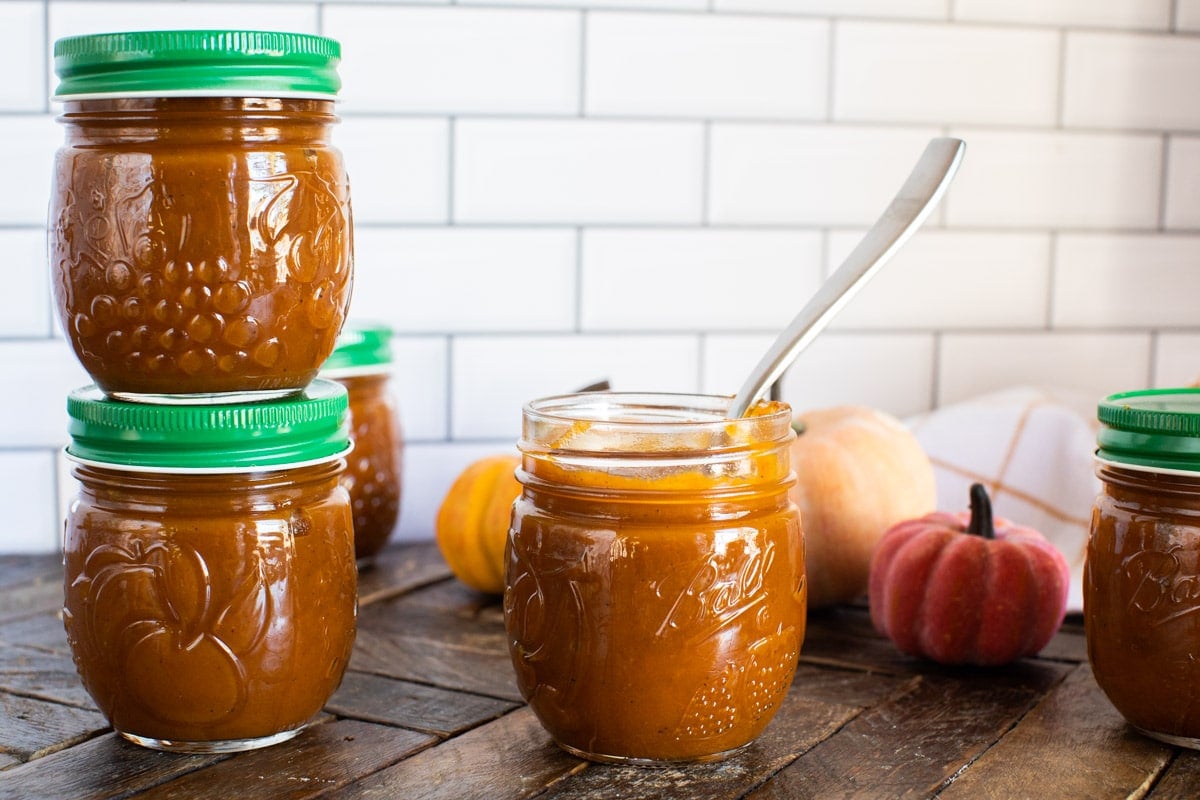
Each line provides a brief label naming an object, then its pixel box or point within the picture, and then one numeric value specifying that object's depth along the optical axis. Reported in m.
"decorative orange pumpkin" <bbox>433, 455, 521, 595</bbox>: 0.81
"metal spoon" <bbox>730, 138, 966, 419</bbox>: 0.64
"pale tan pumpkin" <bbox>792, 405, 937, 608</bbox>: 0.81
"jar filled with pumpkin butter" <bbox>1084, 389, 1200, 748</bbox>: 0.65
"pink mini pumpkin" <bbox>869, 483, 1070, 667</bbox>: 0.74
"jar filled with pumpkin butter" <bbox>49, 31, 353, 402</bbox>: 0.64
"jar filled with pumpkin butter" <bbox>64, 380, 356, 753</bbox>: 0.64
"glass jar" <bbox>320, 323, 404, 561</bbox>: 0.84
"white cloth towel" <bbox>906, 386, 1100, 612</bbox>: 0.87
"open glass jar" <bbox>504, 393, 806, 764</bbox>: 0.64
